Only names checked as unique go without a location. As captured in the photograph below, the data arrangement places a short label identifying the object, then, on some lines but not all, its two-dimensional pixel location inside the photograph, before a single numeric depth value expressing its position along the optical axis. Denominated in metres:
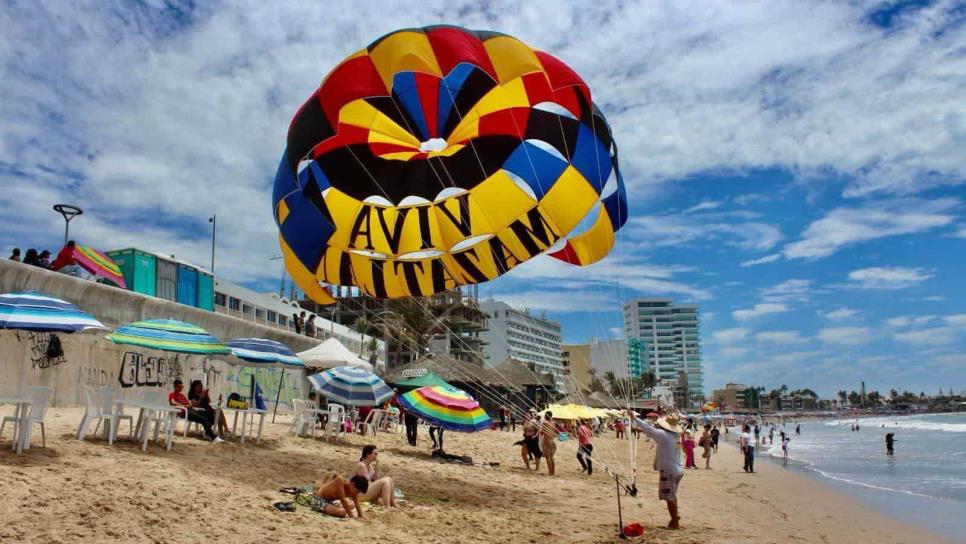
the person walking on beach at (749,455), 22.09
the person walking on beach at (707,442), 22.77
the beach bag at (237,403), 11.24
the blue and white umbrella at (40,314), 7.91
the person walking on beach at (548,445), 15.06
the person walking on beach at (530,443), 15.73
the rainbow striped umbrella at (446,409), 14.68
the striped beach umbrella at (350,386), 14.97
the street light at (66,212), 17.16
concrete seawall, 11.79
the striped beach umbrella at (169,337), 9.45
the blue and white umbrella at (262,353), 11.48
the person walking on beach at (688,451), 21.53
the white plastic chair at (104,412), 8.77
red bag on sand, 8.10
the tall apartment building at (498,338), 92.91
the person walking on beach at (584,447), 15.18
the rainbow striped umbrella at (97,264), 18.41
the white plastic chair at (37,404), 7.53
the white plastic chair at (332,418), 14.01
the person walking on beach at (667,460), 8.40
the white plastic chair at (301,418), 13.70
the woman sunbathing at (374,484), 8.70
